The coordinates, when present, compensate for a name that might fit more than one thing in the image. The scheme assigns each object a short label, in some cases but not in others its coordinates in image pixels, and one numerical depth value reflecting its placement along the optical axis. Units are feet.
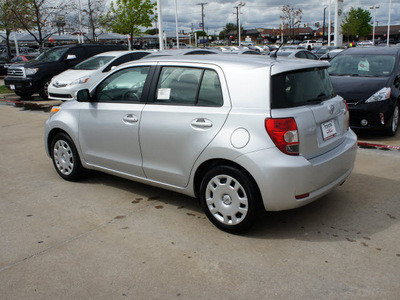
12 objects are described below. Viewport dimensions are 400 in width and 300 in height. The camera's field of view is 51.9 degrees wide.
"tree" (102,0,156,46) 97.63
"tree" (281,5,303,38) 188.03
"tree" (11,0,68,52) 64.24
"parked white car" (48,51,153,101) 39.52
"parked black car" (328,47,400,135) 24.11
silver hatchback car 11.66
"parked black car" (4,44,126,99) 47.73
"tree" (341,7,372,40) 282.15
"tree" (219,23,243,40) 429.26
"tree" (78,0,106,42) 79.25
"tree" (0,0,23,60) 68.47
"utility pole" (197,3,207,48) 281.99
